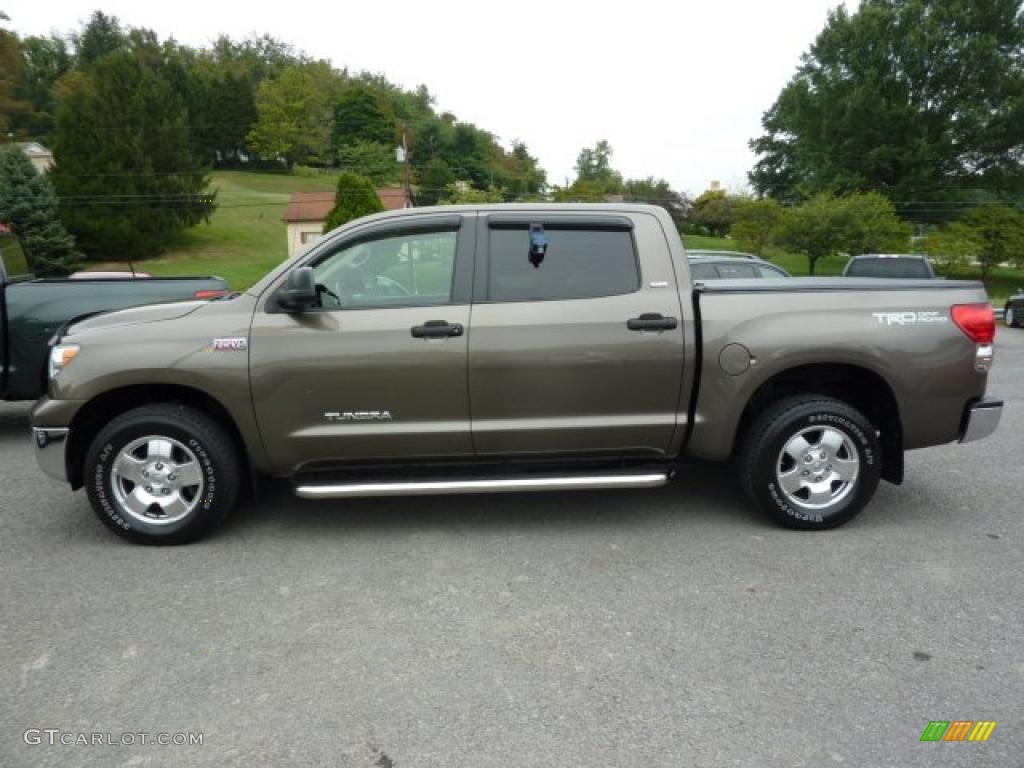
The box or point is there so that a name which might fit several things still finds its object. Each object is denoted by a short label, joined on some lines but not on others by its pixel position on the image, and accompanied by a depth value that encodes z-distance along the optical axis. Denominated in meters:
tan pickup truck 4.01
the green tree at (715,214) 65.56
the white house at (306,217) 44.91
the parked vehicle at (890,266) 14.10
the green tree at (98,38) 101.12
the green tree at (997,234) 30.97
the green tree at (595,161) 100.99
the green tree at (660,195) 65.25
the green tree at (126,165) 39.69
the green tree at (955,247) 30.72
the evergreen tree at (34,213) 33.09
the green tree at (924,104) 39.09
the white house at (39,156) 62.00
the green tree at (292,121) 92.88
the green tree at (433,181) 65.88
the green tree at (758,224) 36.91
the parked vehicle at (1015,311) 17.22
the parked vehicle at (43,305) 6.24
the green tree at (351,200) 32.62
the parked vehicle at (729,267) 12.66
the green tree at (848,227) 33.06
